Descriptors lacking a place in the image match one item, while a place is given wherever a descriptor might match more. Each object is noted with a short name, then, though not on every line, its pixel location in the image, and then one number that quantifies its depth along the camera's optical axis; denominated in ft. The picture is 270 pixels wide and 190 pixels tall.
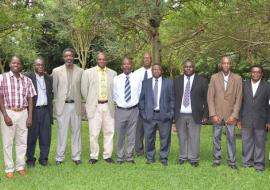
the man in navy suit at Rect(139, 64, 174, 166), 16.95
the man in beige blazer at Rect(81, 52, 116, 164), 17.07
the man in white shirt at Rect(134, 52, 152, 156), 18.08
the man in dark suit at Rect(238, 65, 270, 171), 16.22
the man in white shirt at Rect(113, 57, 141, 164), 17.26
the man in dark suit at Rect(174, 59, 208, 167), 16.84
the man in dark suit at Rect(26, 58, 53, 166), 16.45
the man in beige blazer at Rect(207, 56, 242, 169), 16.39
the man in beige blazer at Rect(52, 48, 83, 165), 16.89
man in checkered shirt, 14.90
